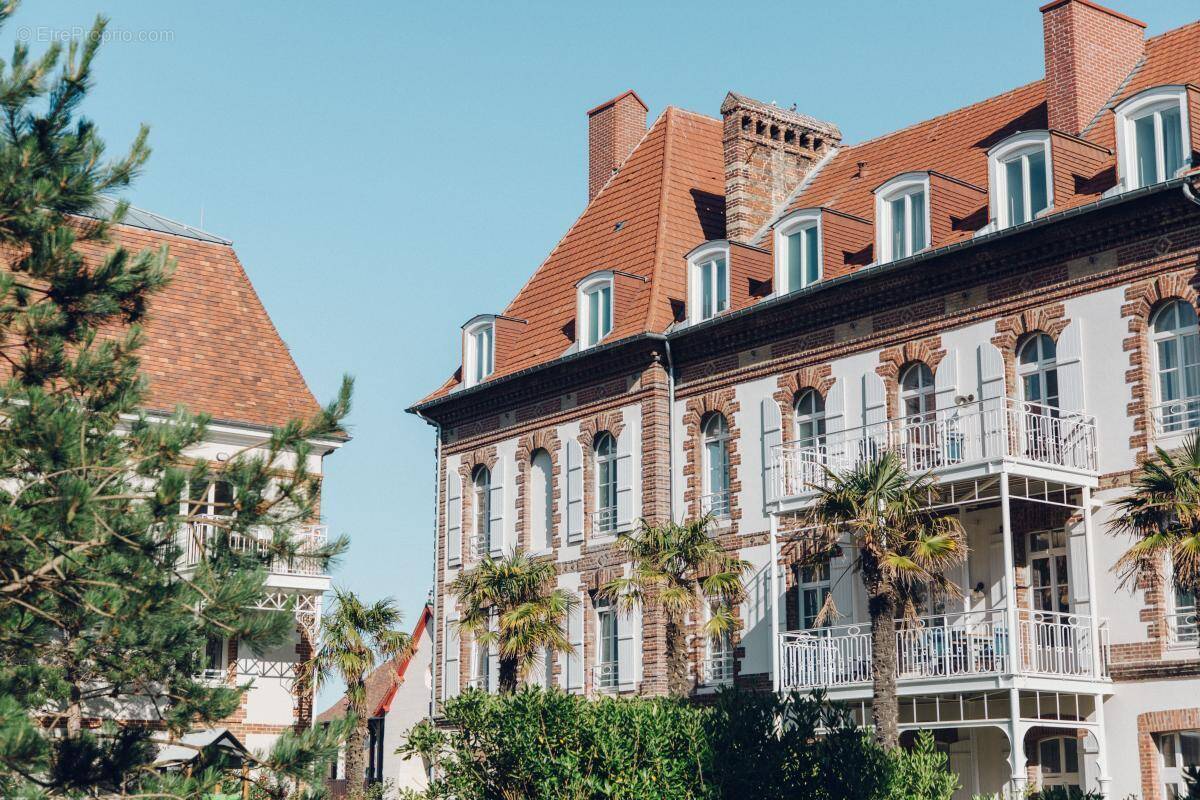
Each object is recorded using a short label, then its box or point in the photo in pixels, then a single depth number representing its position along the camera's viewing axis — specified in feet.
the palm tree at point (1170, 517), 73.00
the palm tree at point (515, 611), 103.55
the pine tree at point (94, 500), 49.98
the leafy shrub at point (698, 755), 75.82
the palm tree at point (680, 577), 96.17
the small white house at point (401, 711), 187.62
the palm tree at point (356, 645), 118.42
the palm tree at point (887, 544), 83.46
